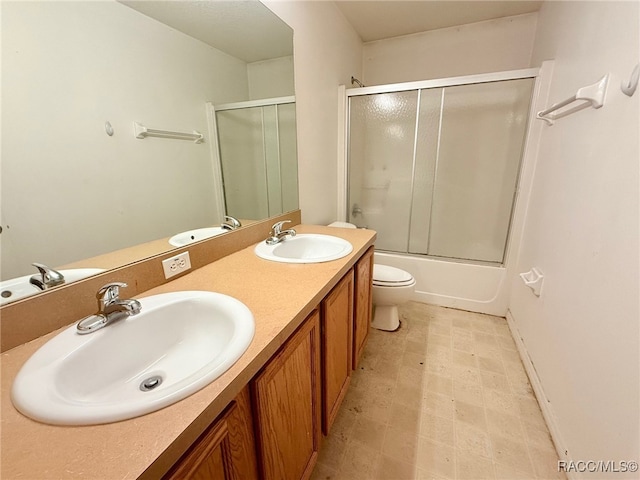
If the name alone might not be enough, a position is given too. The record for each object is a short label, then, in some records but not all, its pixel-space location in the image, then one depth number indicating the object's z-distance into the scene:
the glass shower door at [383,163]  2.39
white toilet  1.92
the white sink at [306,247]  1.31
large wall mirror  0.65
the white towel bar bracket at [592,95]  1.09
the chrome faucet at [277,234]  1.40
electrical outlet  0.96
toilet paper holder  1.56
